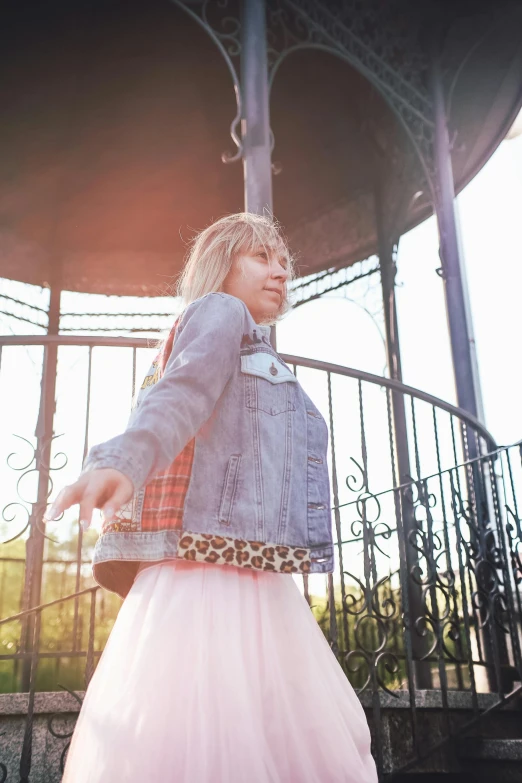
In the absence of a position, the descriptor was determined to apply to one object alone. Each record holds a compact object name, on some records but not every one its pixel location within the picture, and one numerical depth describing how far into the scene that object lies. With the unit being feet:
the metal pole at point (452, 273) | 16.34
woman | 3.69
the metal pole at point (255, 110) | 12.82
